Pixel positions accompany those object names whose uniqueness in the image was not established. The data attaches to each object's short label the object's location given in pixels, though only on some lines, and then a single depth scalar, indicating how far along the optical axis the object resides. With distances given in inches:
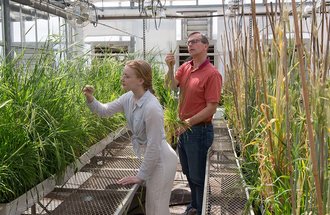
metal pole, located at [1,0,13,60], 149.6
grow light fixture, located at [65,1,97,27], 147.3
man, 86.8
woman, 66.4
